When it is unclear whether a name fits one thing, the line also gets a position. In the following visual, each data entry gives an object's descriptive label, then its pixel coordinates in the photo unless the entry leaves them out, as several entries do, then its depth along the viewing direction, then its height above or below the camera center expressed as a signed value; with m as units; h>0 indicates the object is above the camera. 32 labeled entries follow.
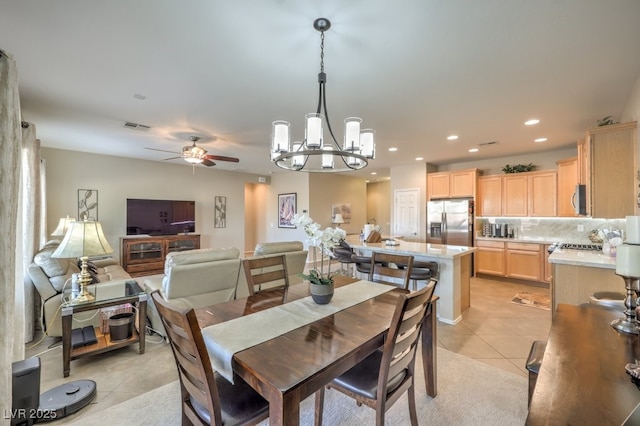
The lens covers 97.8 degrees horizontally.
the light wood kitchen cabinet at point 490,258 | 5.69 -0.93
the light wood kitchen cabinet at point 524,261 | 5.25 -0.92
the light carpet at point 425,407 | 1.90 -1.40
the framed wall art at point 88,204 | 5.64 +0.23
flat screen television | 6.20 -0.05
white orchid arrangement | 1.91 -0.16
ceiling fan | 4.15 +0.90
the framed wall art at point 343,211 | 8.37 +0.10
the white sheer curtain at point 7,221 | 1.56 -0.03
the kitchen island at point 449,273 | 3.54 -0.78
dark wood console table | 0.80 -0.58
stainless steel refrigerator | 5.91 -0.18
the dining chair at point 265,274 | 2.31 -0.50
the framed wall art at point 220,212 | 7.62 +0.07
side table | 2.40 -0.92
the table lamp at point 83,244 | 2.40 -0.25
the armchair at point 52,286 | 2.91 -0.77
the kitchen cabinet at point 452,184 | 6.05 +0.68
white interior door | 6.84 +0.04
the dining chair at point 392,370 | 1.37 -0.91
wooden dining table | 1.08 -0.64
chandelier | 2.05 +0.58
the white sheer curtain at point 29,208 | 3.07 +0.08
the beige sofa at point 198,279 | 2.80 -0.69
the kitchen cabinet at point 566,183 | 4.63 +0.51
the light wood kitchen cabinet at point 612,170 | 2.86 +0.46
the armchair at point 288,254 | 3.39 -0.52
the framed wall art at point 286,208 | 8.08 +0.18
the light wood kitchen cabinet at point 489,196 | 5.93 +0.38
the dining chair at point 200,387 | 1.16 -0.83
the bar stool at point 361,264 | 3.72 -0.68
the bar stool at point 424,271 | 3.44 -0.71
